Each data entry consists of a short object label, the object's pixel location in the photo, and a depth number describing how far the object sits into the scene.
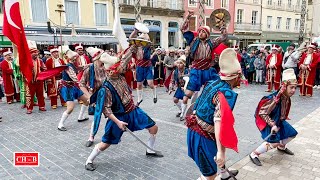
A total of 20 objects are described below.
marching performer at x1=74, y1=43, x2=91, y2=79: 7.17
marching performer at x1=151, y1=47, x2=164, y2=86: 13.08
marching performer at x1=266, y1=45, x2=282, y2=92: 10.98
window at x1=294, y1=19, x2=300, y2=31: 42.84
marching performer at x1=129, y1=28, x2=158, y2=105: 8.38
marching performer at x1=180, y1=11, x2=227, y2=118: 5.83
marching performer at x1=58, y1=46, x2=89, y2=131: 6.38
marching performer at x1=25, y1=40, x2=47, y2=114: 7.97
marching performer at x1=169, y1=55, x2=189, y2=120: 6.97
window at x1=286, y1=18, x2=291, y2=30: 41.56
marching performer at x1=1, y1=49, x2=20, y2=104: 9.41
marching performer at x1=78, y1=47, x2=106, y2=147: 5.20
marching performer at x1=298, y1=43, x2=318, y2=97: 10.09
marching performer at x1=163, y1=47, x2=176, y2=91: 12.75
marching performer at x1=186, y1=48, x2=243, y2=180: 2.50
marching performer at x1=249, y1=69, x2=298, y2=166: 3.99
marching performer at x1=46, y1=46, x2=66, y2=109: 8.73
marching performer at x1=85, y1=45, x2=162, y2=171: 3.77
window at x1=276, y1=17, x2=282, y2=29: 40.16
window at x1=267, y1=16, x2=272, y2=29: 38.78
